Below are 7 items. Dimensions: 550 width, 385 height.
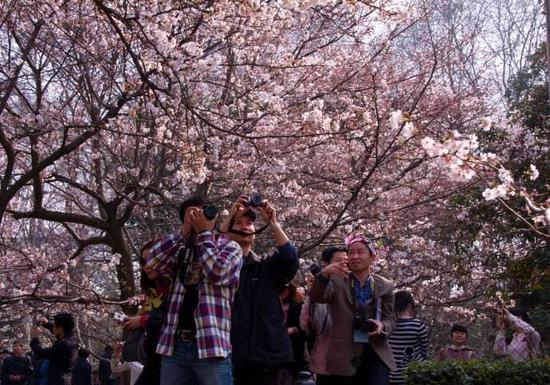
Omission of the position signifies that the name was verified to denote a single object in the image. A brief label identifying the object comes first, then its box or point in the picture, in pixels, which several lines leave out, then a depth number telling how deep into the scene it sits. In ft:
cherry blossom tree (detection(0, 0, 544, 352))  30.14
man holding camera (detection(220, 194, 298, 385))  16.74
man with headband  19.22
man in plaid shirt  14.76
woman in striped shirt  23.70
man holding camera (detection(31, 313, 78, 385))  27.22
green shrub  20.31
